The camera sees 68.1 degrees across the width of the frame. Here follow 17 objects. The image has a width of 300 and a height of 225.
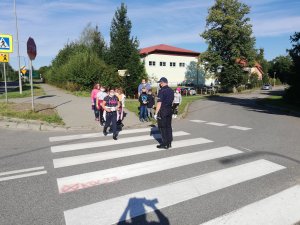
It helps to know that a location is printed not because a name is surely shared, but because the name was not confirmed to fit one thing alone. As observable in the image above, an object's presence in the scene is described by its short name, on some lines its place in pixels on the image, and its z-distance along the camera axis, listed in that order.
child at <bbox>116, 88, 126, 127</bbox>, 8.83
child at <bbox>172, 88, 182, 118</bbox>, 11.07
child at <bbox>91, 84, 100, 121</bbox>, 9.48
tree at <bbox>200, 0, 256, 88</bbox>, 37.59
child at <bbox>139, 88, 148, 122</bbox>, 9.82
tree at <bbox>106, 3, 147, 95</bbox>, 31.88
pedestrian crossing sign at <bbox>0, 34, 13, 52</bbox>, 10.27
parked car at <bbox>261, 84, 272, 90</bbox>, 48.85
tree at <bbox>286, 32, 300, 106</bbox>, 16.94
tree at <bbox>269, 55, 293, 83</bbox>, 63.76
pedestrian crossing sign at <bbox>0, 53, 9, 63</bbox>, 11.08
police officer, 5.91
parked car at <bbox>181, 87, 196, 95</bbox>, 35.20
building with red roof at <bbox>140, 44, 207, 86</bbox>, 47.10
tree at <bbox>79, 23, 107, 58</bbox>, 33.99
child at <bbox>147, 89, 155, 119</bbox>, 10.02
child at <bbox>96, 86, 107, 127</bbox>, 8.76
